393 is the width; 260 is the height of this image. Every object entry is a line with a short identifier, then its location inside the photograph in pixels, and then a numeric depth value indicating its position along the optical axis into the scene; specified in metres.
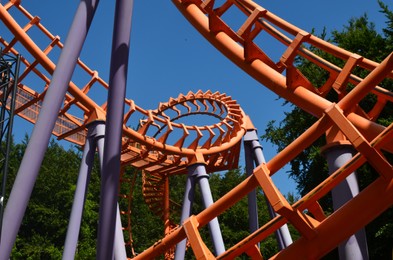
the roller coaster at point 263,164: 4.34
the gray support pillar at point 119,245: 7.81
